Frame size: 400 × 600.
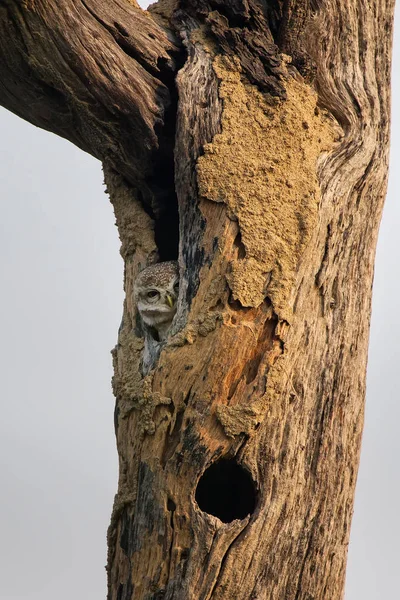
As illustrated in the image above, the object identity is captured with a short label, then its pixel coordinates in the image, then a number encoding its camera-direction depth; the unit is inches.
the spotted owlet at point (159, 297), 390.0
